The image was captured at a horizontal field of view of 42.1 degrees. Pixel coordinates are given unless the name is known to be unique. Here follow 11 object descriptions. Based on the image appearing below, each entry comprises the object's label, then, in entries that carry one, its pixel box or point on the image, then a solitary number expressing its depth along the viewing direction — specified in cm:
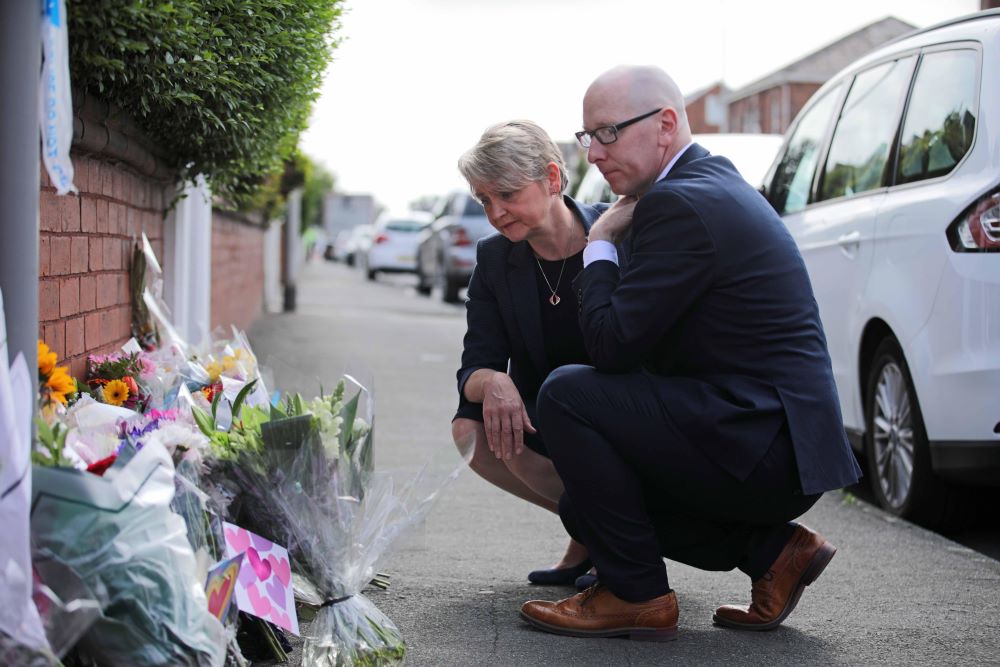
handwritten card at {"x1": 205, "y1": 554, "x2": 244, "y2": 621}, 264
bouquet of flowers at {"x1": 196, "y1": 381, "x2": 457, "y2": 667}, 298
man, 325
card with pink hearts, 293
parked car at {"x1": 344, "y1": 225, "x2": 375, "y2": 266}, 4655
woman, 373
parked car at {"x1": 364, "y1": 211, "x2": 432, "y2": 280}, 3300
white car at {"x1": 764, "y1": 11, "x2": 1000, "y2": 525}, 444
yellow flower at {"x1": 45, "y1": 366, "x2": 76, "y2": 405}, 309
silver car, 2003
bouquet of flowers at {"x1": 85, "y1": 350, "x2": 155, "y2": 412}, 368
